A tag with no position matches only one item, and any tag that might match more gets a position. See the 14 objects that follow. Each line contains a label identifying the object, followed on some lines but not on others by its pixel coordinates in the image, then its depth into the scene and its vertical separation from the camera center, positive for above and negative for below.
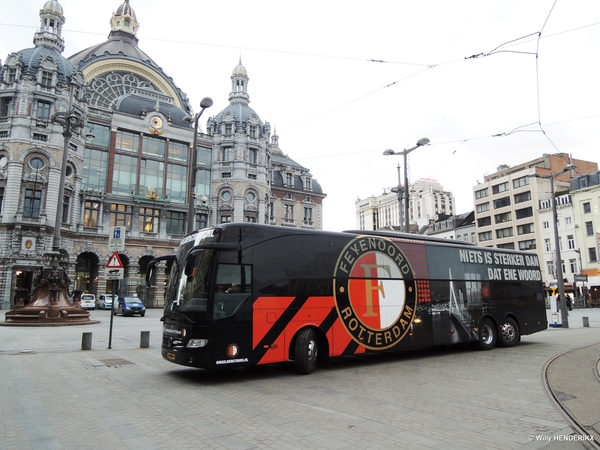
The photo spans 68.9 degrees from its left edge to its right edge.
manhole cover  11.61 -1.83
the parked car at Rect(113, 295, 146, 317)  35.94 -0.98
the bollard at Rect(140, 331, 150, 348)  15.38 -1.61
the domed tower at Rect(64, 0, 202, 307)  50.09 +15.20
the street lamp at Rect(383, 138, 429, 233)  16.78 +5.74
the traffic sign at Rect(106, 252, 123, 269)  14.83 +1.04
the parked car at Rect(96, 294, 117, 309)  44.09 -0.71
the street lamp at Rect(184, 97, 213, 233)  15.91 +4.95
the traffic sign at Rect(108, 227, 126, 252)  14.96 +1.91
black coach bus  9.33 -0.04
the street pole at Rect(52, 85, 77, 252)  22.19 +5.72
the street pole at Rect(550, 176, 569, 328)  24.31 -0.17
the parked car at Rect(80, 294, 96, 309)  42.56 -0.67
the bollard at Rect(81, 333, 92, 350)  14.40 -1.57
